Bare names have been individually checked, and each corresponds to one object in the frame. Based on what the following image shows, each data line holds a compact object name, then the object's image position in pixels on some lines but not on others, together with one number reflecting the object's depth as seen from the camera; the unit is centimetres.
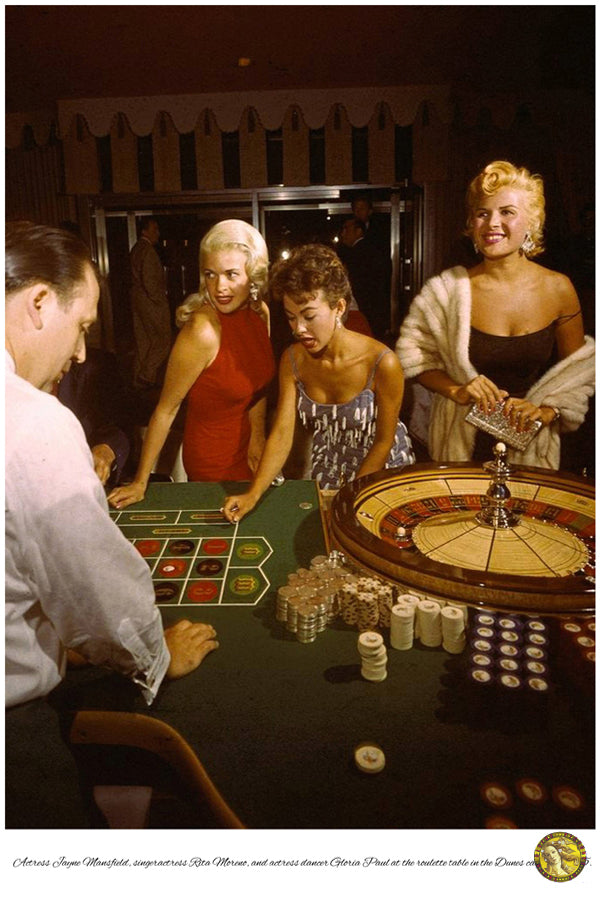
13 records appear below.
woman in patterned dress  218
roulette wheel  118
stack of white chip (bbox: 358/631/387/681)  106
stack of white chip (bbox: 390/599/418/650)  115
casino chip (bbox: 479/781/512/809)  81
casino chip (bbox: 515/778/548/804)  82
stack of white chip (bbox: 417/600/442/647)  115
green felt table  82
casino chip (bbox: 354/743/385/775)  86
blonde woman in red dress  243
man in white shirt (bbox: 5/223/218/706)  90
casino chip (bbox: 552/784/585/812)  81
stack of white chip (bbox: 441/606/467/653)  113
